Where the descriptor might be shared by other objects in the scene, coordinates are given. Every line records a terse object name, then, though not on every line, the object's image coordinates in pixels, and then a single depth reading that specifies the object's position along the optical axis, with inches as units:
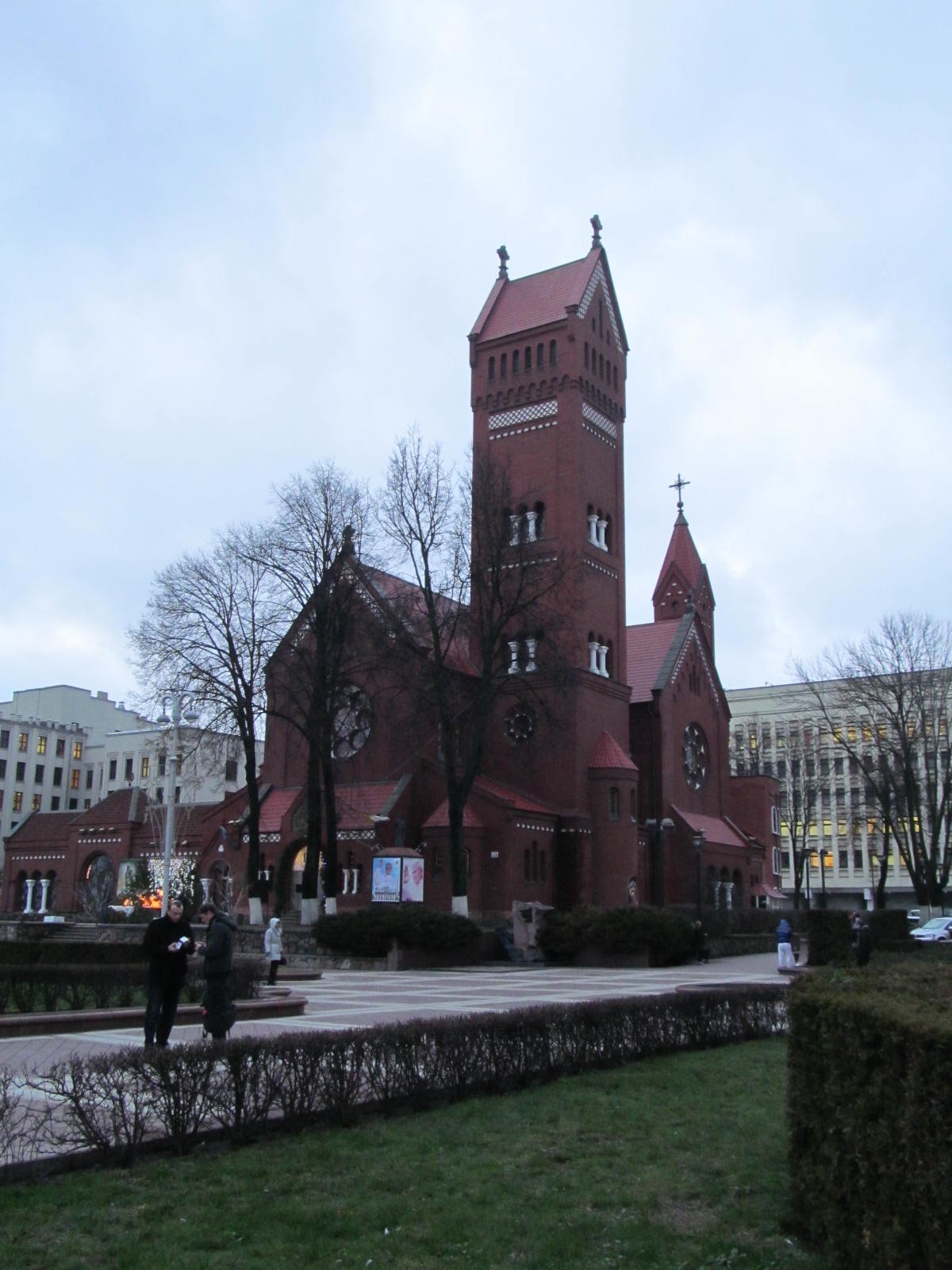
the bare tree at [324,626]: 1512.1
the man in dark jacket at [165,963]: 490.6
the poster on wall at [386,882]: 1378.0
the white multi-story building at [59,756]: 3767.2
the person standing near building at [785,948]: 1168.7
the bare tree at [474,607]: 1483.8
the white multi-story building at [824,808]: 3440.0
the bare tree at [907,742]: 1733.5
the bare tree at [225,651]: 1517.0
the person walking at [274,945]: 997.8
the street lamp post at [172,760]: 1492.4
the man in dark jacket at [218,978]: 478.6
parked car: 1809.8
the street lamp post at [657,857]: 1909.4
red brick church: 1695.4
